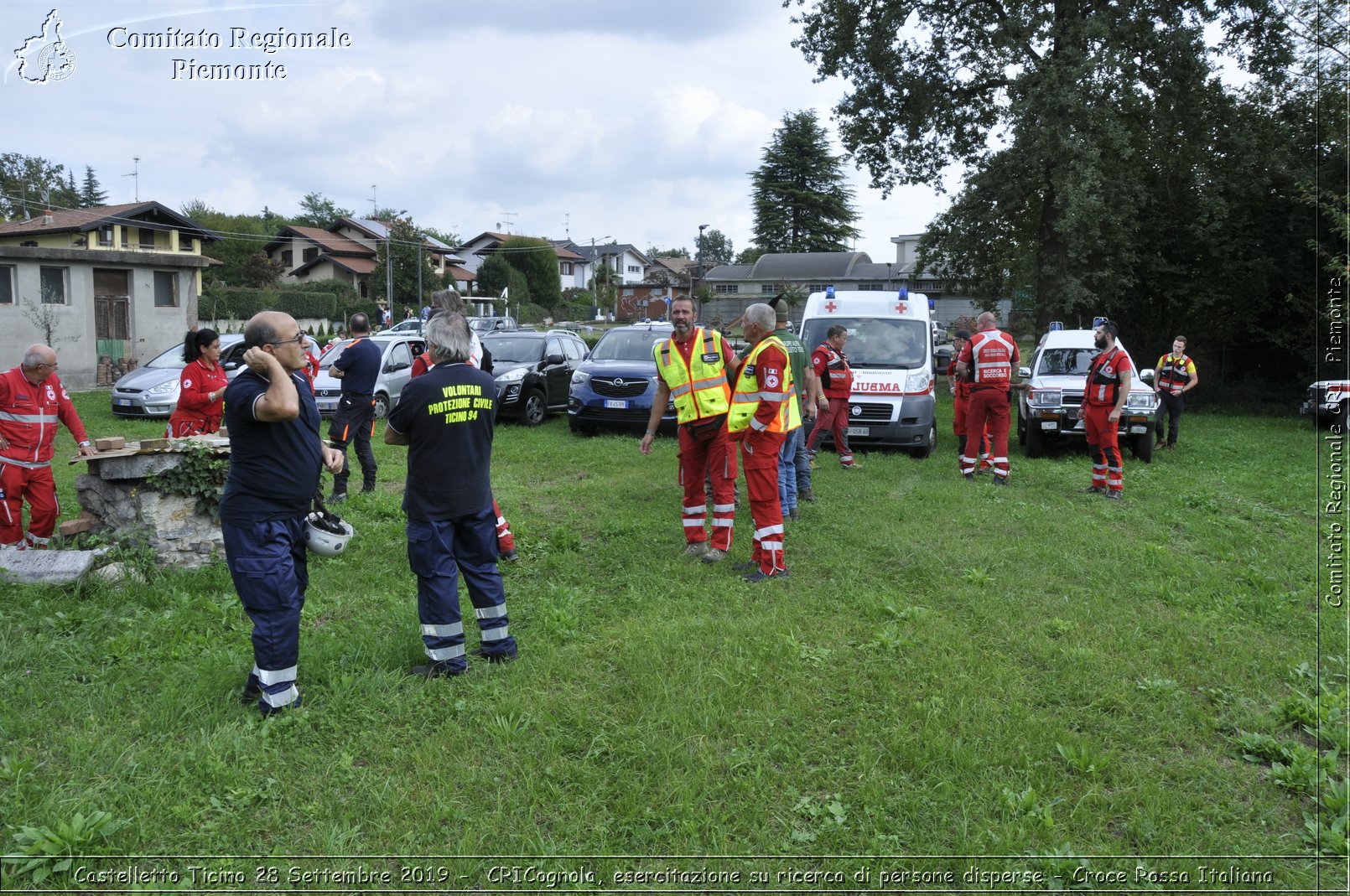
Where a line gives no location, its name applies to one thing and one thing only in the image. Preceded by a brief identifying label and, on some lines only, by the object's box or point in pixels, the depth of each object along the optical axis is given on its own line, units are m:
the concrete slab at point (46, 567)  6.16
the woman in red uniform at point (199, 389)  8.13
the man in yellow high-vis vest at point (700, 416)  7.04
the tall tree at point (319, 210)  102.40
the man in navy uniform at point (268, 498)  4.30
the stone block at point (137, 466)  6.65
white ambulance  12.92
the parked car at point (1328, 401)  16.58
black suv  15.84
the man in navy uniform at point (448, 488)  4.77
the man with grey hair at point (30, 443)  7.33
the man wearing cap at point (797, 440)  8.47
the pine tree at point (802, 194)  71.50
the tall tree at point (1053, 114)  19.72
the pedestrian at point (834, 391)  10.98
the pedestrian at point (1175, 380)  13.93
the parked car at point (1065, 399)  12.62
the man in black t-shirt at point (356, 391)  9.12
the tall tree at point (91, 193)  85.81
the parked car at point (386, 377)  15.64
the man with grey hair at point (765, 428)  6.64
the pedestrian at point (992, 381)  10.49
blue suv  14.23
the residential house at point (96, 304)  22.48
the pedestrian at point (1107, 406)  9.83
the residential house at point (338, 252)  63.91
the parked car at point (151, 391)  15.82
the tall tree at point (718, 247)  123.48
